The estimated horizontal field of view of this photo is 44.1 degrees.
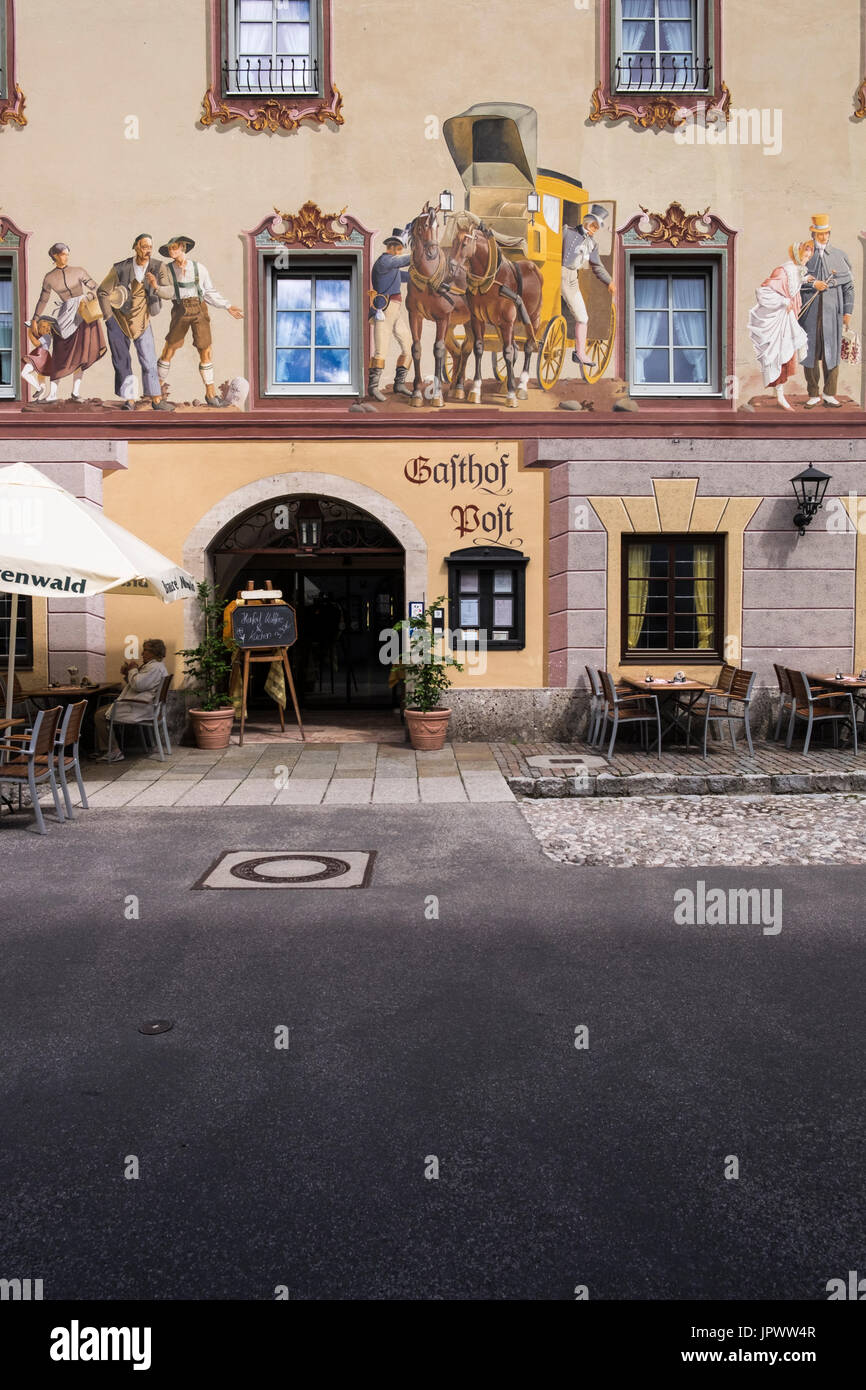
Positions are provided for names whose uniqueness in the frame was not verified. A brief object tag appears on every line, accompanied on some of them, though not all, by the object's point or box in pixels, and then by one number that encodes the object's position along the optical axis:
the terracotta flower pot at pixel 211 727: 13.55
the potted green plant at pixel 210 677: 13.61
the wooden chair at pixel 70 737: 9.91
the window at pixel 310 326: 14.62
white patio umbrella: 9.62
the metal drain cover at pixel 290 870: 7.44
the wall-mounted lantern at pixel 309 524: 15.25
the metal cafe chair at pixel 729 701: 13.12
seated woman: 12.74
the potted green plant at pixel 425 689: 13.48
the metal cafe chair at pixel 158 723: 12.91
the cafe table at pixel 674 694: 12.84
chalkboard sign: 14.07
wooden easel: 14.11
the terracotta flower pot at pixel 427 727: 13.45
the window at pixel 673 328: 14.67
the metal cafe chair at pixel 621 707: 12.98
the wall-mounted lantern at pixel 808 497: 14.14
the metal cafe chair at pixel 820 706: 12.92
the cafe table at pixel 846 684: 12.91
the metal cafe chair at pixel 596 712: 13.89
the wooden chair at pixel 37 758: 9.34
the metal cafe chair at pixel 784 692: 13.92
